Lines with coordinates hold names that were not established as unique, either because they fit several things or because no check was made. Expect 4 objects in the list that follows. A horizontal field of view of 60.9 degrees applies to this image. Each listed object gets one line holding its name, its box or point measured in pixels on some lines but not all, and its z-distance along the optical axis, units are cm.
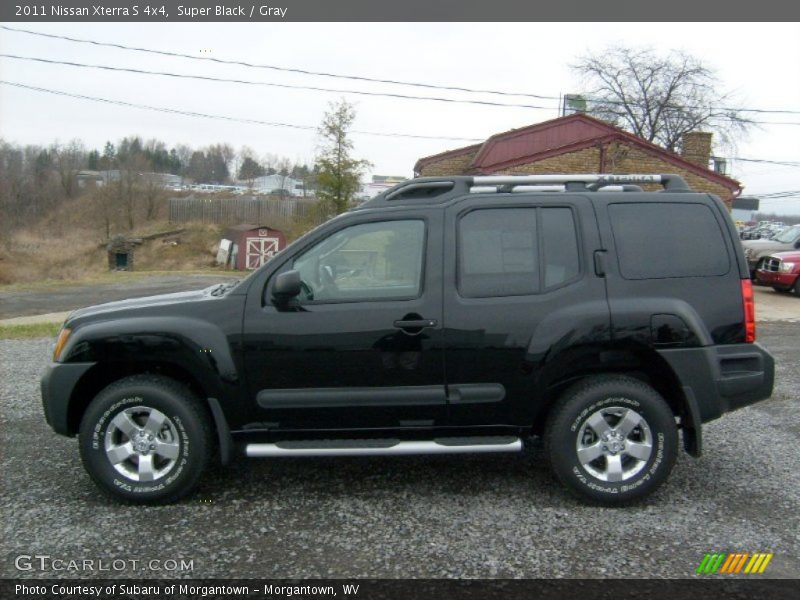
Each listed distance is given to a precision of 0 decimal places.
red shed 3678
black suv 416
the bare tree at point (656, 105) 4062
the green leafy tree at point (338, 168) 3022
